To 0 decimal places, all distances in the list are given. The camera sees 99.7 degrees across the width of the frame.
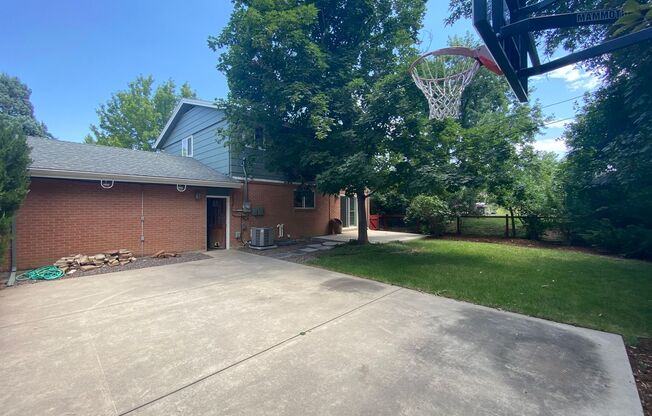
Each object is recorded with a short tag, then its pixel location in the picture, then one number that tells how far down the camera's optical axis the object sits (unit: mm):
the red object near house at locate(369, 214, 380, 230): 18750
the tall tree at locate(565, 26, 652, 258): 6664
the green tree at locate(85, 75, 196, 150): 25516
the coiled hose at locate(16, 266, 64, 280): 6348
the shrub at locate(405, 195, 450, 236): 14242
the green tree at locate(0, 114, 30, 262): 5080
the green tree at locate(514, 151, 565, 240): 11000
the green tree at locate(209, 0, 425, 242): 8062
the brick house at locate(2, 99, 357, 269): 7379
